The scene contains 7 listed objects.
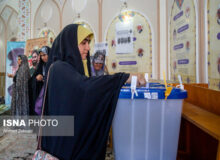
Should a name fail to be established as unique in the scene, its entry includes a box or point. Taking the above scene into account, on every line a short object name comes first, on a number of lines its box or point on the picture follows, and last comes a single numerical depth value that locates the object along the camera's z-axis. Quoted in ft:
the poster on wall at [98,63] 8.84
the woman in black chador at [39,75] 7.07
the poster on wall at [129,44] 10.15
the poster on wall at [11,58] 13.07
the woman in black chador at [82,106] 2.45
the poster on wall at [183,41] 5.57
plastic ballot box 2.47
